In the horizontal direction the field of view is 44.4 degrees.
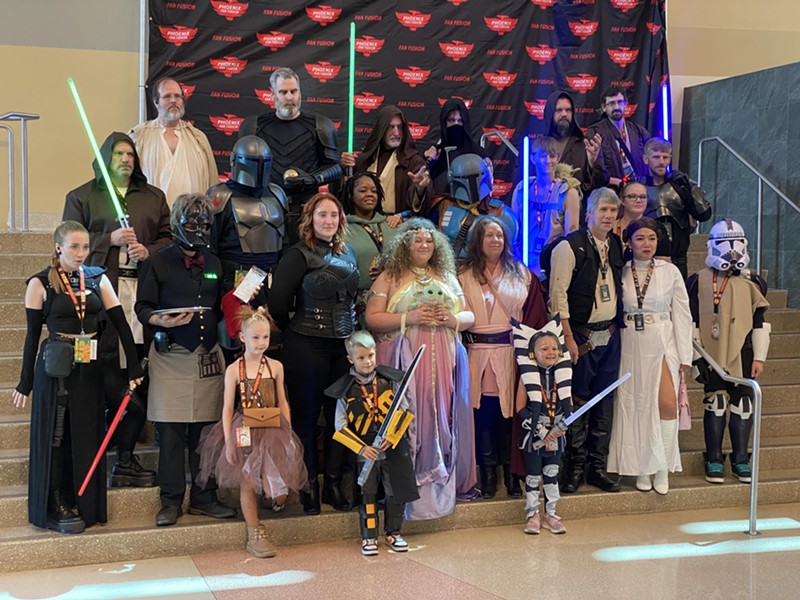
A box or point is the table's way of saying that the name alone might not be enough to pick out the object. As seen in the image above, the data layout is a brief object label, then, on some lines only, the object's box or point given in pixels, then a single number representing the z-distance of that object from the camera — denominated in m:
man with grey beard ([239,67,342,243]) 5.45
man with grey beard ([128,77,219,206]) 5.31
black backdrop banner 7.32
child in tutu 4.38
